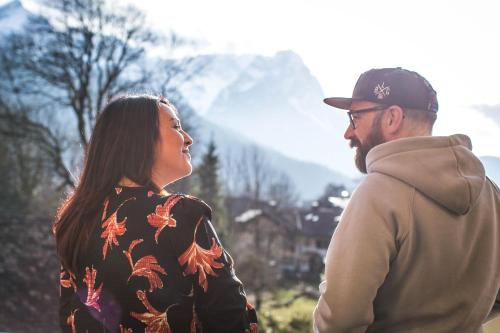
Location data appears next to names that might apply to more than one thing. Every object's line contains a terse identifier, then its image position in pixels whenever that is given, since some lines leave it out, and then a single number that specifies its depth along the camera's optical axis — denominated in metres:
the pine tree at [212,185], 11.23
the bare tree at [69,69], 6.87
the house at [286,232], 13.84
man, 0.93
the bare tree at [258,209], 10.08
